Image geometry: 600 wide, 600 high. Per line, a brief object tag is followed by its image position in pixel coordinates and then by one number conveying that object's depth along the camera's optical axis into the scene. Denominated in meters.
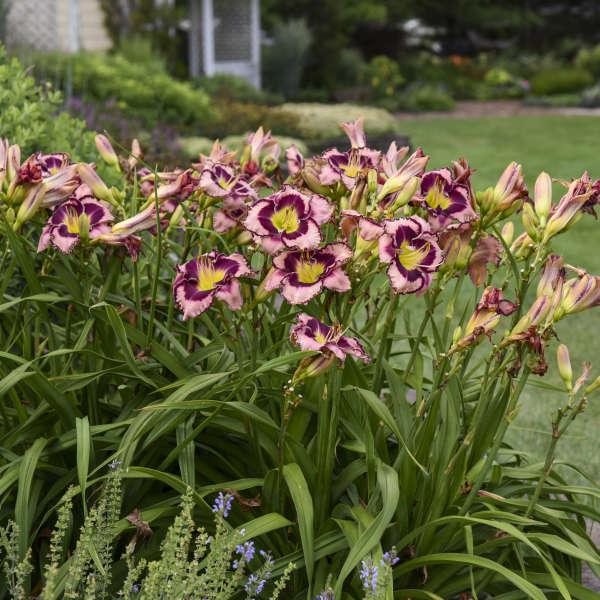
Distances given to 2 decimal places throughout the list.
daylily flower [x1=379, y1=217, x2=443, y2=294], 1.87
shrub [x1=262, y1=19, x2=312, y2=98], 18.95
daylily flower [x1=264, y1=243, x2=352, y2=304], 1.86
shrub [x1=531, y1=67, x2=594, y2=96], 20.92
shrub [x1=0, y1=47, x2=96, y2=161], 3.46
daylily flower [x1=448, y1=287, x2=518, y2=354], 1.88
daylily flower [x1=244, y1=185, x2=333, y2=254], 1.91
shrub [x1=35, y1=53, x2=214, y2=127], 10.65
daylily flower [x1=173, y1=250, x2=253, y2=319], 1.93
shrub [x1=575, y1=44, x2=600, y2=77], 22.64
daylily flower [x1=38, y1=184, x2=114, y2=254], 2.08
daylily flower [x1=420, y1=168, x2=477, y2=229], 2.04
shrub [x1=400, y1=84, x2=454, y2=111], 18.97
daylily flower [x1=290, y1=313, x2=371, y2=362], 1.80
